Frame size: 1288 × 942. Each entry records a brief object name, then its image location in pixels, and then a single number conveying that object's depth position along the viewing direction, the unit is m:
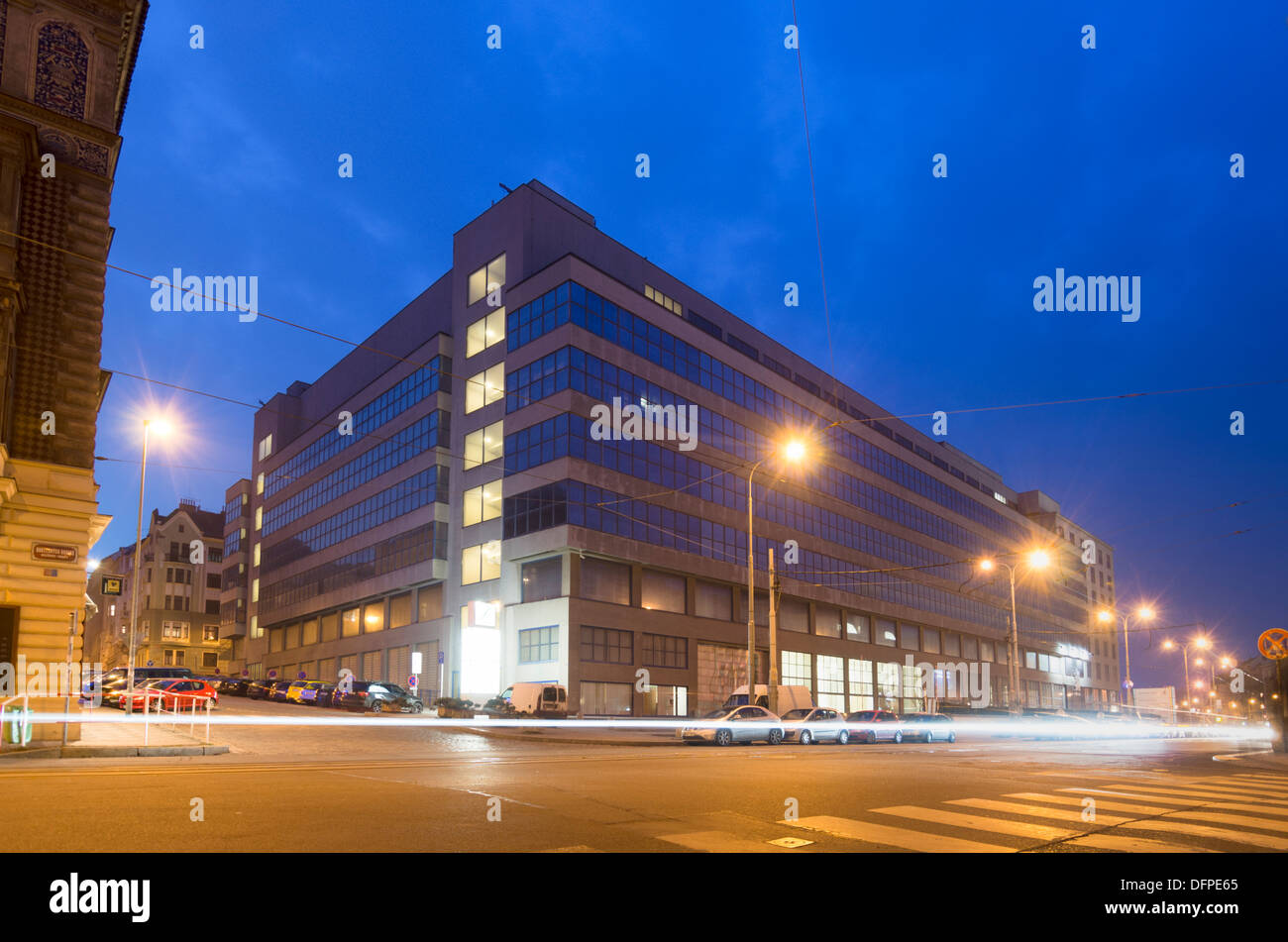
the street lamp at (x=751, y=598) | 32.50
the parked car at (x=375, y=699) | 47.97
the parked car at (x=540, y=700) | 44.25
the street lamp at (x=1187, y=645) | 72.43
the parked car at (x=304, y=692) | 51.69
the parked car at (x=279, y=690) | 54.96
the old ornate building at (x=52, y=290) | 20.95
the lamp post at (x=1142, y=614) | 52.47
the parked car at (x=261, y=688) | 57.09
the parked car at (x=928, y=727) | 40.28
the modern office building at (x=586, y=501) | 51.75
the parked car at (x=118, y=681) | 43.38
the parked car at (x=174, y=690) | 34.84
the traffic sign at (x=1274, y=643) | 23.14
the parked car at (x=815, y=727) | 35.91
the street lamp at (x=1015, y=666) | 46.05
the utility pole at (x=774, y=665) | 36.50
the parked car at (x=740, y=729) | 32.72
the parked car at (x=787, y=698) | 40.60
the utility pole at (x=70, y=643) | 20.02
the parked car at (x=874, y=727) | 39.19
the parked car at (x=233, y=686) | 60.41
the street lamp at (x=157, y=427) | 39.38
